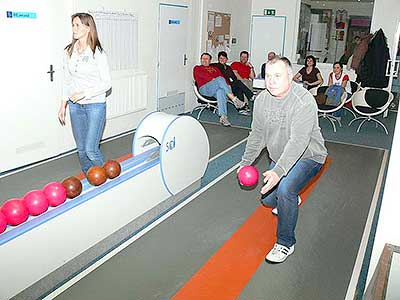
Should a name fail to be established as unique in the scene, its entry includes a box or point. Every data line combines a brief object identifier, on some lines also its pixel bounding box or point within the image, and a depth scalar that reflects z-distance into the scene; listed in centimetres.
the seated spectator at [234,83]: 837
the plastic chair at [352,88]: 854
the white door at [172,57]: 725
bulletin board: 859
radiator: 623
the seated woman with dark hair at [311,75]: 838
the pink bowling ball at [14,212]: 260
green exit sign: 1016
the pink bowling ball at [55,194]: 286
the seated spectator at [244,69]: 909
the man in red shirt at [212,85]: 759
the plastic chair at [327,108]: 745
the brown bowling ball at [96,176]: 319
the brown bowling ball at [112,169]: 334
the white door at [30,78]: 464
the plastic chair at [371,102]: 748
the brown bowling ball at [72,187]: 298
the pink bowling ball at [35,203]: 272
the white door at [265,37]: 1020
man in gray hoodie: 278
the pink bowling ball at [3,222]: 252
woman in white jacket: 378
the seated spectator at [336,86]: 762
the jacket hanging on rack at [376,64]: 857
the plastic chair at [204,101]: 774
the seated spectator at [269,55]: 945
